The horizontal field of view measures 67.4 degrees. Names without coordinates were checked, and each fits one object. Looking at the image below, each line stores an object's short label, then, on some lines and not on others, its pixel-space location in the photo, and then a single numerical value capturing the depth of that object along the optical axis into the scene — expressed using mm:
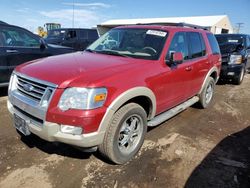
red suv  2073
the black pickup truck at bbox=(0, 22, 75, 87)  4436
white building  28567
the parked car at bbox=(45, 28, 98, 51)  8896
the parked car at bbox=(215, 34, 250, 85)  6388
